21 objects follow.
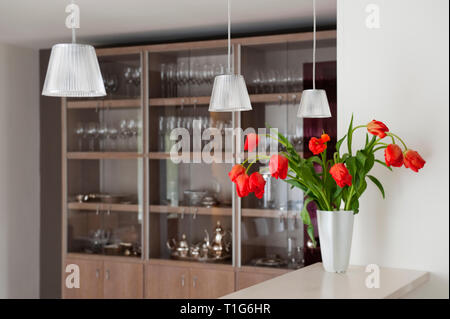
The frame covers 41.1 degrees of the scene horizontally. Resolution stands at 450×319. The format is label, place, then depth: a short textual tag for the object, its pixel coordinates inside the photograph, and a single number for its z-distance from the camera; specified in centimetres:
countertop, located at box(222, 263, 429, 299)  184
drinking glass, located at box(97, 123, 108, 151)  482
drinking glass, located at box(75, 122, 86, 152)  492
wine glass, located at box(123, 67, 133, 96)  469
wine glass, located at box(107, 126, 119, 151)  477
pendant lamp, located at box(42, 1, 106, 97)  188
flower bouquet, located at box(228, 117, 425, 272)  205
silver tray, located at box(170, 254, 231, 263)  445
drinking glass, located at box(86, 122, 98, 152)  486
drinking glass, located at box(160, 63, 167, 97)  463
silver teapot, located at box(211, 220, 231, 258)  444
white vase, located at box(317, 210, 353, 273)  217
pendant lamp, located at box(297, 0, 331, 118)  286
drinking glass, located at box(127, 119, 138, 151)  470
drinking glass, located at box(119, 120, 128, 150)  473
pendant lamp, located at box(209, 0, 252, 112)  238
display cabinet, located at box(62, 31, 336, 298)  425
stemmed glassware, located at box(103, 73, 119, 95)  473
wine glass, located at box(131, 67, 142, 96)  466
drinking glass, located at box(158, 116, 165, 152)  464
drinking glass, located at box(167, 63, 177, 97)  459
